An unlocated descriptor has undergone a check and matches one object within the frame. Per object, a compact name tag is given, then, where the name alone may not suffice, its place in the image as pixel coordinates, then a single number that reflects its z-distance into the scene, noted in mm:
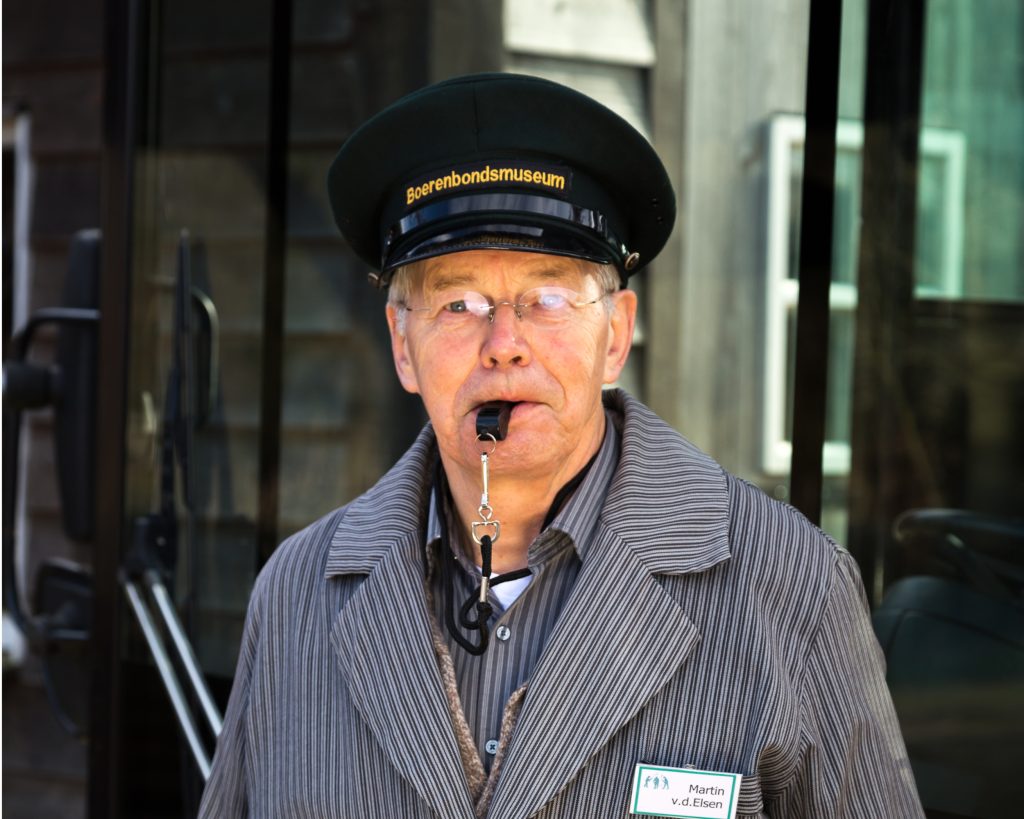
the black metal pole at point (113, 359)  2880
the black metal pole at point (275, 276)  2817
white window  2432
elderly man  2072
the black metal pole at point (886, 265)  2436
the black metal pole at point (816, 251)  2413
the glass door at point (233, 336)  2802
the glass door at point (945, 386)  2398
